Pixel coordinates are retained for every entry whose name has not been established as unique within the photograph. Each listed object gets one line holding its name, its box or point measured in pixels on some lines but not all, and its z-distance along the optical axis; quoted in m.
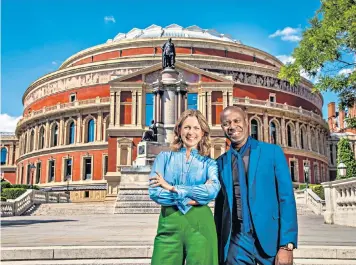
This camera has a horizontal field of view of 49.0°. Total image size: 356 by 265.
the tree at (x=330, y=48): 13.71
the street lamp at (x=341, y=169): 23.29
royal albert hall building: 43.84
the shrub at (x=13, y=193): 29.25
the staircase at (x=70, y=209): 21.38
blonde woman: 2.98
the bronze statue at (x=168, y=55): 24.63
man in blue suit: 3.03
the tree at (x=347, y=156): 41.56
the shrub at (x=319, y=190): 26.71
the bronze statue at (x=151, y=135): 22.64
